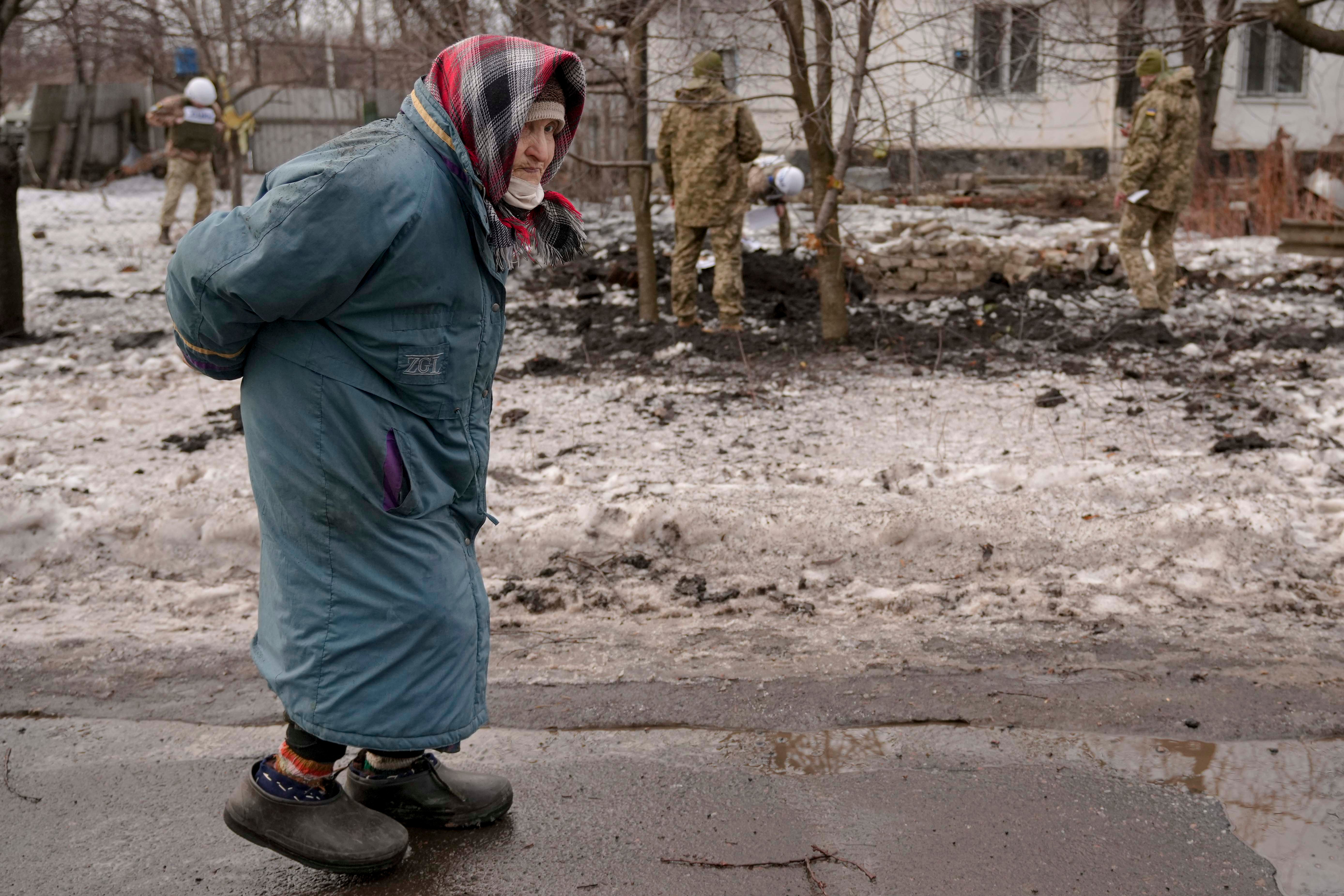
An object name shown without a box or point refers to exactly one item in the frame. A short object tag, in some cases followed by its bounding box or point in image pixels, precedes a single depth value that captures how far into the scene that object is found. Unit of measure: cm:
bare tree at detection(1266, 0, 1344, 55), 802
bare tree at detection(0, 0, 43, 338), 786
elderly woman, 208
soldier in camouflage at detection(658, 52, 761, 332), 845
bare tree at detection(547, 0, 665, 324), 711
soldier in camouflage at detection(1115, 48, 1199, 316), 879
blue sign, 1716
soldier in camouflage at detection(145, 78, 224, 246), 1252
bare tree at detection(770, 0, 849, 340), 688
